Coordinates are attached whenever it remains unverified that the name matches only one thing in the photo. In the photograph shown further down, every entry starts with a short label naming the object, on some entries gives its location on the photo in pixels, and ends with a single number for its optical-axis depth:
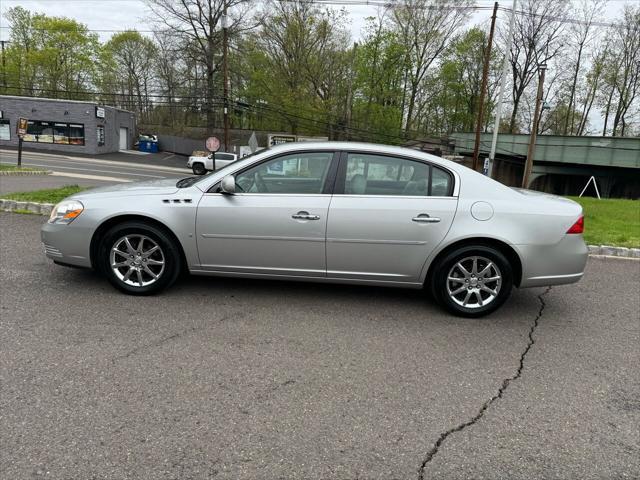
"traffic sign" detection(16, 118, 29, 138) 17.53
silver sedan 4.12
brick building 36.28
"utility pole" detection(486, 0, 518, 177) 24.25
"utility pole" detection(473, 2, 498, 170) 23.45
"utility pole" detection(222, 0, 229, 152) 26.02
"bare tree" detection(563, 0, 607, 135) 43.94
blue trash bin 45.41
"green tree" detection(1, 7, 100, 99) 50.44
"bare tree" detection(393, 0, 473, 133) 42.69
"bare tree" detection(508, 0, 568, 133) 43.78
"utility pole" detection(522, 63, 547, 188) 24.38
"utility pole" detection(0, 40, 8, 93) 48.85
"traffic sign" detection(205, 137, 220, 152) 21.46
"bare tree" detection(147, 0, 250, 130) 39.25
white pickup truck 31.69
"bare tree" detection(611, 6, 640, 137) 40.53
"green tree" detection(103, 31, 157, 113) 53.75
